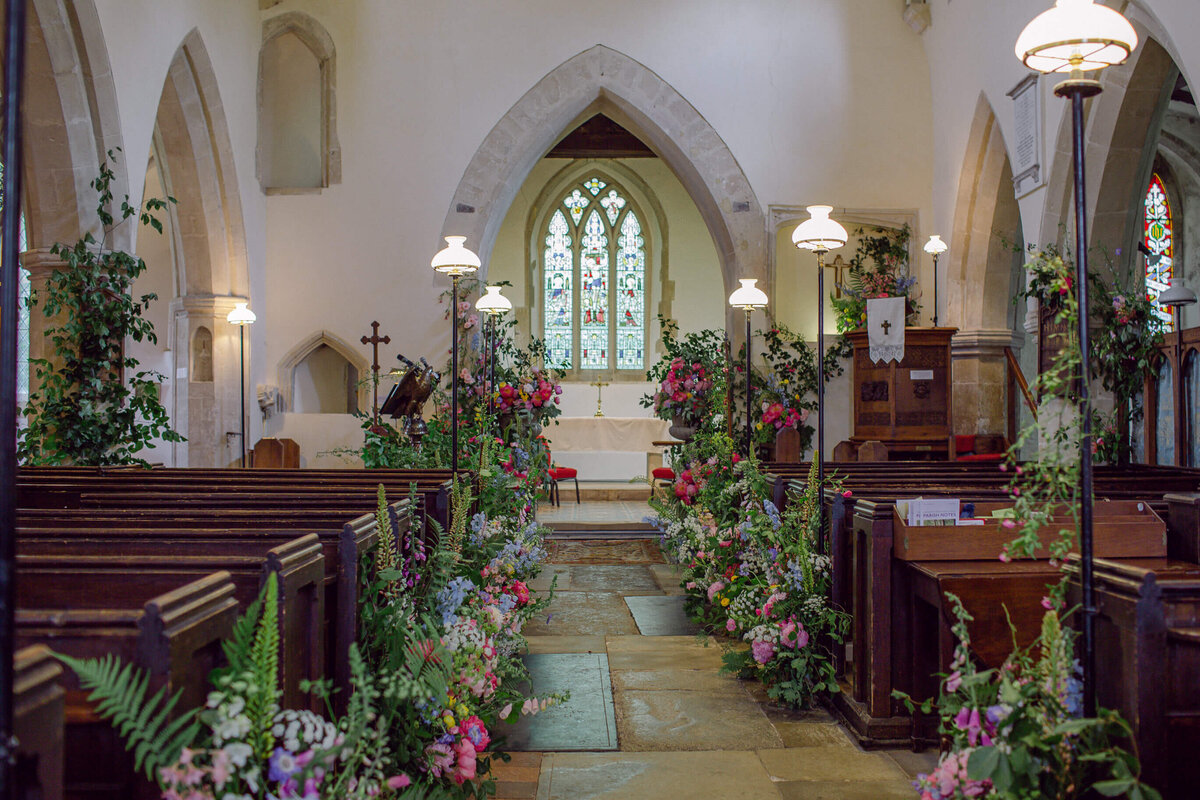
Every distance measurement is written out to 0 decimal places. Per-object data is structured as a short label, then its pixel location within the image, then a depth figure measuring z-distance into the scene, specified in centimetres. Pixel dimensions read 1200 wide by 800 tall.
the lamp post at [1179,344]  656
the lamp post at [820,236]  383
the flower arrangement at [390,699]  136
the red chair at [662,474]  871
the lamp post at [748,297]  557
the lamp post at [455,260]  467
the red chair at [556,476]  899
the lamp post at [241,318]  785
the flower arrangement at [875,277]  823
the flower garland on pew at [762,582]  346
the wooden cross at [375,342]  853
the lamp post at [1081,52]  180
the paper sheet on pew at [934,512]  299
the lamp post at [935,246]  813
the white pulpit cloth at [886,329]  727
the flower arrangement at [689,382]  731
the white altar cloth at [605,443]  1155
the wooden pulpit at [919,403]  735
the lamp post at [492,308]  735
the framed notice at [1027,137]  651
